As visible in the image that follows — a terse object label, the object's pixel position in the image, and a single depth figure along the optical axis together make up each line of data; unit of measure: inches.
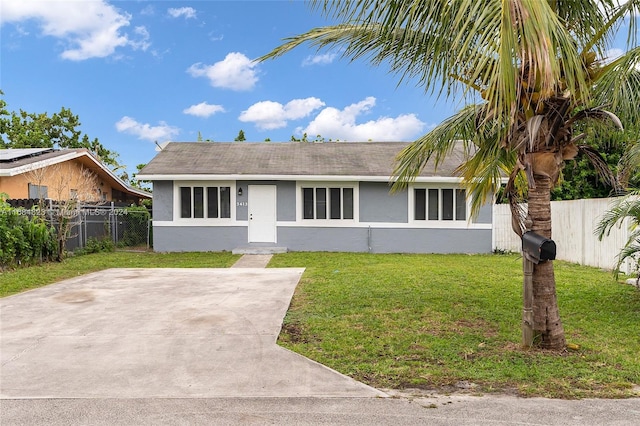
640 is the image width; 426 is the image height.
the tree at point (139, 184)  1168.2
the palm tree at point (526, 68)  140.4
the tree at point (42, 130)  1051.9
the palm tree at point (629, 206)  232.7
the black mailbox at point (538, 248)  167.9
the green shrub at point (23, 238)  390.9
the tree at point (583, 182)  724.7
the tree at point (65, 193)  462.0
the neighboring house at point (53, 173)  588.7
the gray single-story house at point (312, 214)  565.9
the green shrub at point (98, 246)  539.1
